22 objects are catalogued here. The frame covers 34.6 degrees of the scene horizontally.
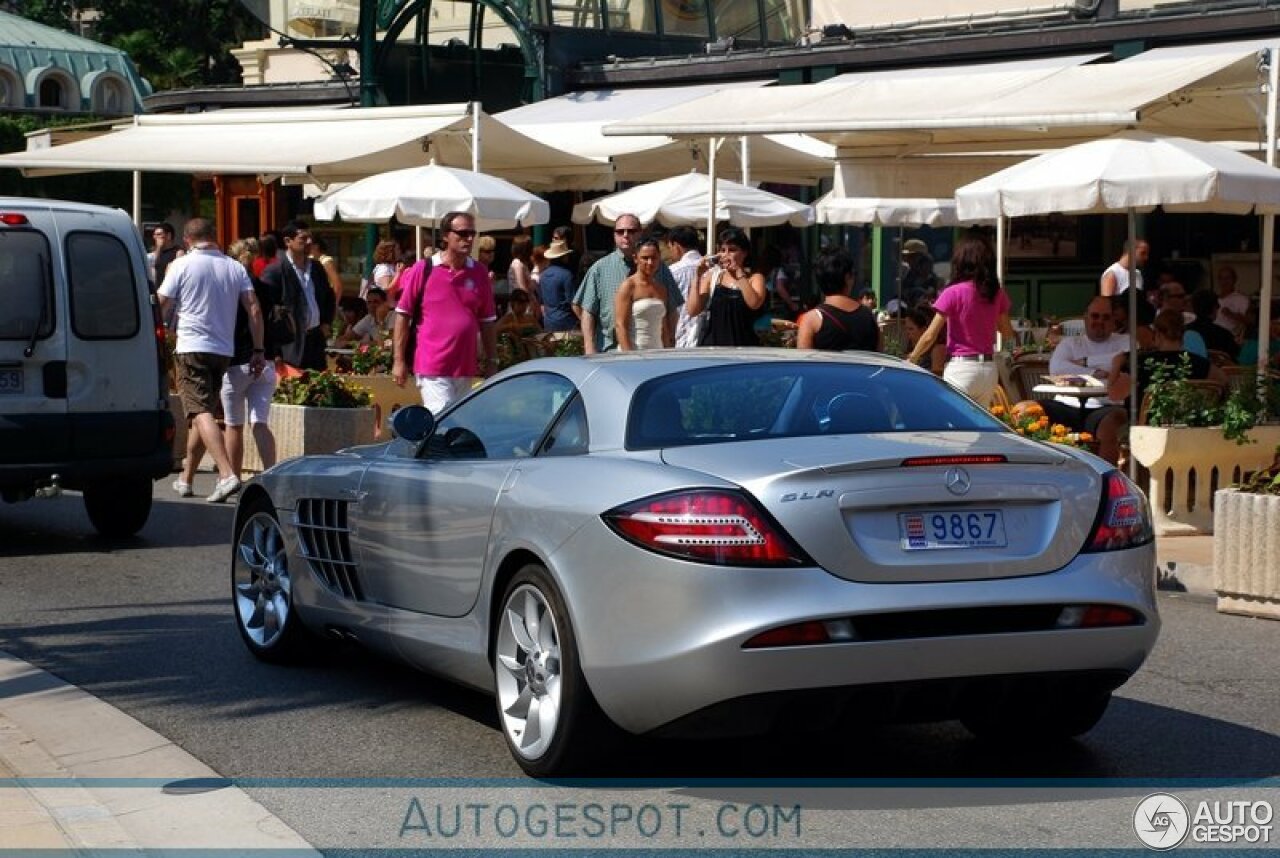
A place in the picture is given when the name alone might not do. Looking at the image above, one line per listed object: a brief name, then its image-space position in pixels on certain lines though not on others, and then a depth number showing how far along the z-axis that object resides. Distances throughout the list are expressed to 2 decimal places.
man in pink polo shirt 13.25
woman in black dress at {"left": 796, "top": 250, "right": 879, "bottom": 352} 11.67
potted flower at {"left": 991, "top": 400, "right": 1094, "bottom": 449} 11.93
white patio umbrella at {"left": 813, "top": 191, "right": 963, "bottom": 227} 21.50
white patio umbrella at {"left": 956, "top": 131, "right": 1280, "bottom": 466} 12.01
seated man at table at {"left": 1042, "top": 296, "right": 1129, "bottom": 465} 13.76
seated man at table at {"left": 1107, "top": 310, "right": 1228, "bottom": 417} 12.95
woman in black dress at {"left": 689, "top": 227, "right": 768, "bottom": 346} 13.71
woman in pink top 13.60
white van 11.92
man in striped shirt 14.52
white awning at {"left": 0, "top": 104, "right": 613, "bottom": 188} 18.77
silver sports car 5.96
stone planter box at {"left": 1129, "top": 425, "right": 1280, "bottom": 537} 11.78
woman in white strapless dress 13.94
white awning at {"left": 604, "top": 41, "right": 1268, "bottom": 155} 14.36
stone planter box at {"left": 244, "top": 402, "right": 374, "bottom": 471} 15.31
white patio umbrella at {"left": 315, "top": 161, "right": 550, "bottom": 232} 17.38
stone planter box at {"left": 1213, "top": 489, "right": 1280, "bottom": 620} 9.88
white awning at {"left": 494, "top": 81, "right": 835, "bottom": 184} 20.16
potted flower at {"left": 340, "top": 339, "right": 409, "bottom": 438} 16.97
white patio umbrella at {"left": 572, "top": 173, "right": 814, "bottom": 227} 20.33
